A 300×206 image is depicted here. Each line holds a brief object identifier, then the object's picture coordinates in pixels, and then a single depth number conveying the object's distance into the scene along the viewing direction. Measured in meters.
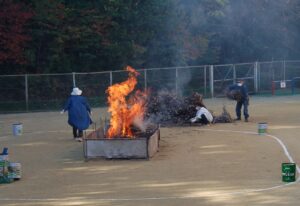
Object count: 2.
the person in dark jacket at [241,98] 23.14
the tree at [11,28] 32.28
